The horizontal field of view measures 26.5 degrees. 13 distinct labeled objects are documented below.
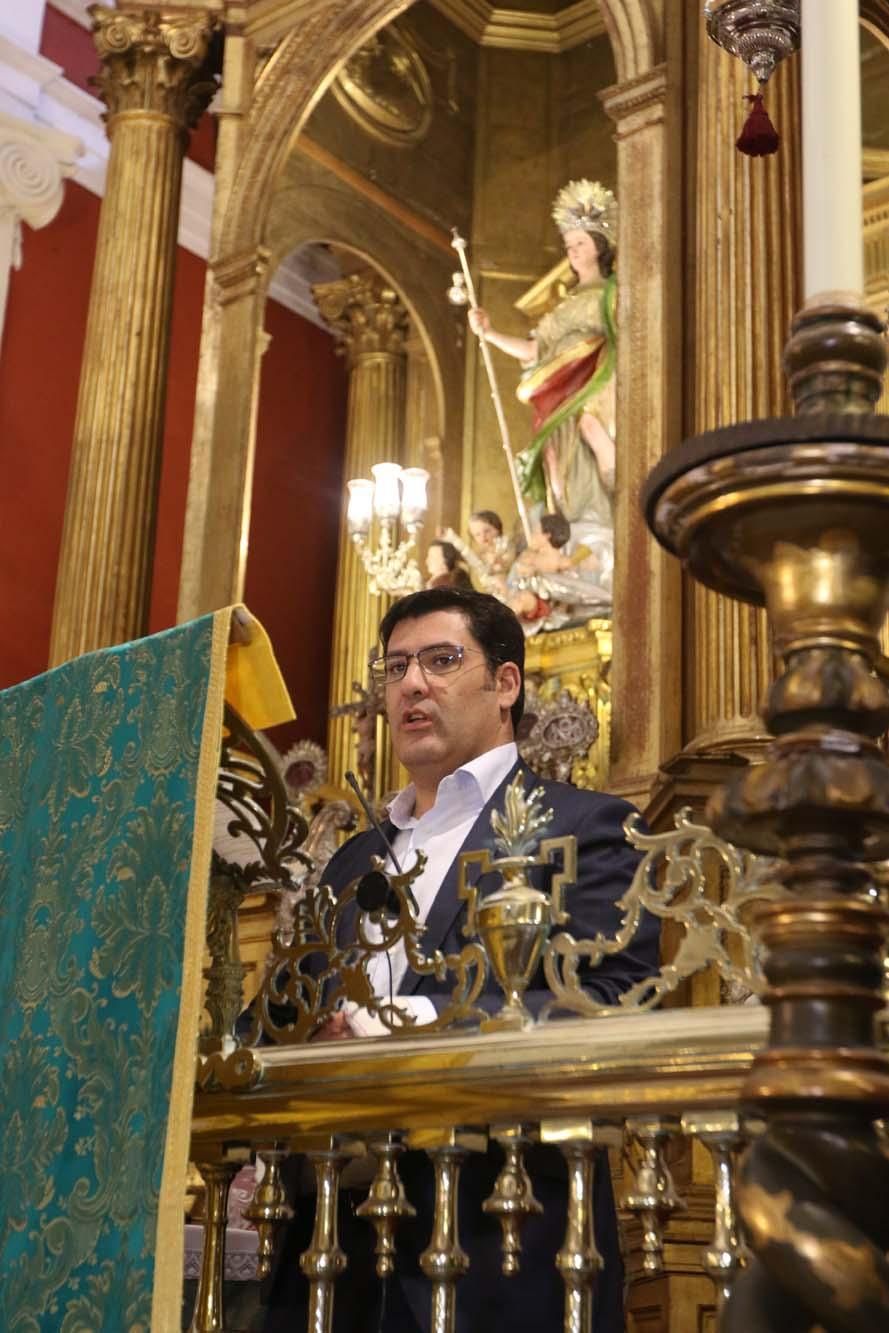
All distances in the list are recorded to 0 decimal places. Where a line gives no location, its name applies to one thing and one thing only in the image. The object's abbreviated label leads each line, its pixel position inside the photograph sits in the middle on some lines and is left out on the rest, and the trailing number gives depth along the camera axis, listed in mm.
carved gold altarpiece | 3844
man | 1760
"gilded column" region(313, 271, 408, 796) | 6141
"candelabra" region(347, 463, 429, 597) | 5289
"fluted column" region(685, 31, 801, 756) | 3662
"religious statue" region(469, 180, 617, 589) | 5070
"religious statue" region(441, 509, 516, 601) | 5023
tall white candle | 1119
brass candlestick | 969
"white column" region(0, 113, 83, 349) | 6586
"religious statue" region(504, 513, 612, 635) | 4715
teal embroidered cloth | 1676
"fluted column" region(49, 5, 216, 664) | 5176
